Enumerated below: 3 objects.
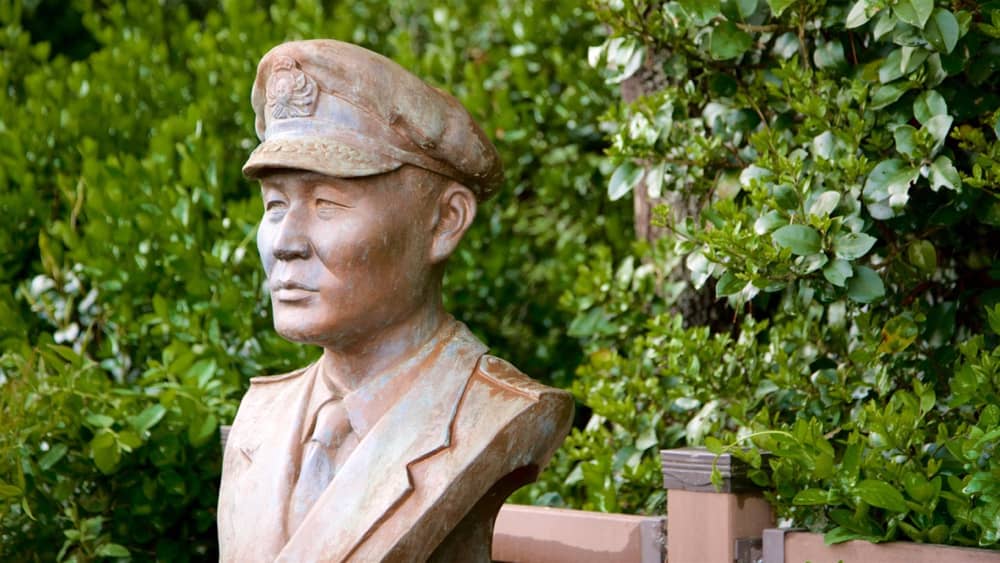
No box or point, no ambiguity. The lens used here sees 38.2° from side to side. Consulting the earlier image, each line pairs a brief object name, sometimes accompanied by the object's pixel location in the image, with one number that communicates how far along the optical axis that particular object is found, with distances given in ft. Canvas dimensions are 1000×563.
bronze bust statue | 9.23
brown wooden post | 10.38
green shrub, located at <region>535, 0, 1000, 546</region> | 9.99
